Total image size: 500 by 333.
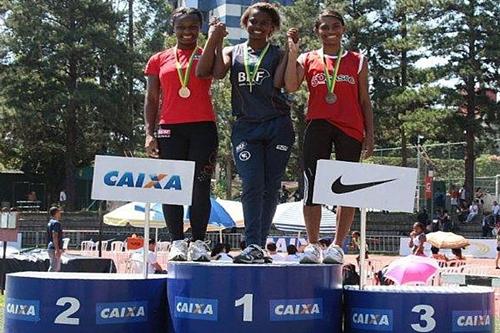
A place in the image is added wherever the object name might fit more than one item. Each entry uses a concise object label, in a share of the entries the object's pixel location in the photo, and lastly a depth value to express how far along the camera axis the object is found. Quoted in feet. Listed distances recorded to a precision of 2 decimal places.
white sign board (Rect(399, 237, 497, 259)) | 80.38
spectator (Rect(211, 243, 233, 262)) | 39.48
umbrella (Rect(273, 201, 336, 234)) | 67.56
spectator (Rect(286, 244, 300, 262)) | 41.21
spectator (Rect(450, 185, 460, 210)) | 114.56
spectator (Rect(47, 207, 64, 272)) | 45.24
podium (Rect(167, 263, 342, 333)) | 13.38
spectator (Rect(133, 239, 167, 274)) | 40.80
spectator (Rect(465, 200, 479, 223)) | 110.52
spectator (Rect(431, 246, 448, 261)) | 54.90
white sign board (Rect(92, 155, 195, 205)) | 14.78
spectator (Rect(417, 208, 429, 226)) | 103.52
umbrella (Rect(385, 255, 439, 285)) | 29.14
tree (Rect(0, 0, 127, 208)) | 111.14
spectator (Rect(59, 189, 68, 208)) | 120.78
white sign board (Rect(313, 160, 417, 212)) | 14.51
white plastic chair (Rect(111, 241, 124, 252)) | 69.03
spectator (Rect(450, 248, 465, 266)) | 56.18
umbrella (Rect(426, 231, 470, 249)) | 60.85
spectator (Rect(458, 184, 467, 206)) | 113.29
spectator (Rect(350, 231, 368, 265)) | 60.49
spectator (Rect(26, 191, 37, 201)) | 125.29
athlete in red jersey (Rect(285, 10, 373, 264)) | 17.33
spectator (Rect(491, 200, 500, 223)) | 105.53
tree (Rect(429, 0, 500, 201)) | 104.88
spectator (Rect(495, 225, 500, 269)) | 71.20
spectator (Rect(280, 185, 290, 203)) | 127.45
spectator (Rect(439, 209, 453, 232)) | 102.64
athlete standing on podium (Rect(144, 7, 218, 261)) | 17.11
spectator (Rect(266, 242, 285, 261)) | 43.03
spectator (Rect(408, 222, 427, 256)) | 51.36
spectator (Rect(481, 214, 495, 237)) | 103.76
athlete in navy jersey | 16.08
